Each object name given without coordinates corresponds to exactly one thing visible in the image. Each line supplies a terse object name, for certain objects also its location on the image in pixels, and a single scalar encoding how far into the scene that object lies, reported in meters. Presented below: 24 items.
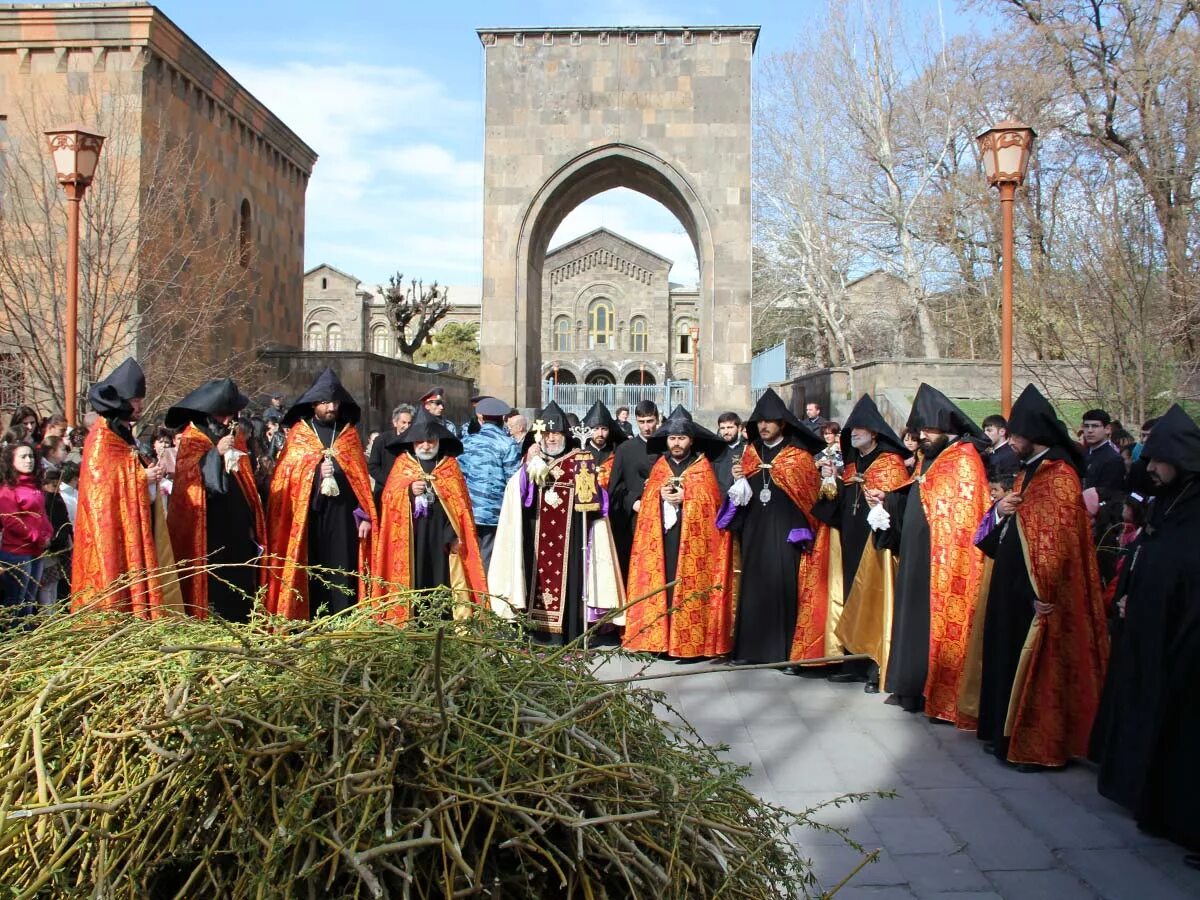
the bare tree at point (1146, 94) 15.92
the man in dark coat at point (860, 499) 7.50
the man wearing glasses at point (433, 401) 9.95
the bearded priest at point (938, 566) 6.67
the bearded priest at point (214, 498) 7.00
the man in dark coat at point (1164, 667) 4.60
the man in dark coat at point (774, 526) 8.20
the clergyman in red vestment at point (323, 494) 7.76
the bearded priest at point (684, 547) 8.48
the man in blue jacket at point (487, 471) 9.73
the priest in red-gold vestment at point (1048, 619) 5.75
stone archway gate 22.19
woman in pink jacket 7.11
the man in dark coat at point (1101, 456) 9.10
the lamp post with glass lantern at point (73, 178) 10.29
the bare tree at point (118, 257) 15.44
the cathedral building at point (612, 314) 67.94
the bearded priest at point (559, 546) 9.01
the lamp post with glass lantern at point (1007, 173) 9.93
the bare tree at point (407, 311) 30.64
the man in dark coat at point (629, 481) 9.65
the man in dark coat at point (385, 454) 9.73
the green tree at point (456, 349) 56.19
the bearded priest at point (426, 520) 8.04
